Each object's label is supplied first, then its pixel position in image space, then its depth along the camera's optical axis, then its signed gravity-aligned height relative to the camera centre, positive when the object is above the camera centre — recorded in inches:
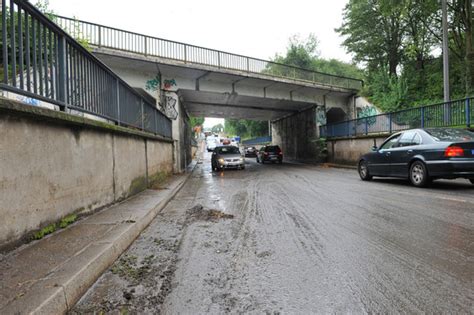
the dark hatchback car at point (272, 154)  1080.8 -3.2
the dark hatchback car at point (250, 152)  1799.6 +12.2
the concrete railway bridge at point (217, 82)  597.0 +194.4
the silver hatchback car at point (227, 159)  753.6 -11.4
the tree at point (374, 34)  1256.2 +506.6
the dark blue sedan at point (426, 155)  290.8 -6.7
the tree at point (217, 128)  7043.3 +655.5
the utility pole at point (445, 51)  523.8 +176.0
